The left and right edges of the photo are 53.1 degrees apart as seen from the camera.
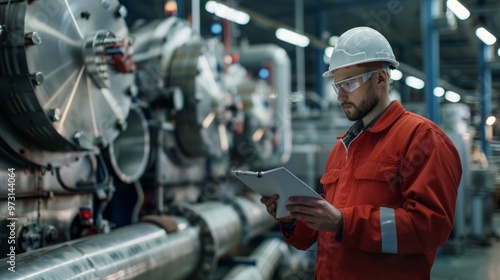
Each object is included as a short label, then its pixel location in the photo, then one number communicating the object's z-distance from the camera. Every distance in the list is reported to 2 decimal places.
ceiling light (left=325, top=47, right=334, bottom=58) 6.40
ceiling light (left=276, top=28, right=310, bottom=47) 5.57
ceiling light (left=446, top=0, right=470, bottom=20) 2.79
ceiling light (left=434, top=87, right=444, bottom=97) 4.11
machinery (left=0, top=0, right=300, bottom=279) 1.63
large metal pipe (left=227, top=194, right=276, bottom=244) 3.37
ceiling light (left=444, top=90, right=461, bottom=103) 7.01
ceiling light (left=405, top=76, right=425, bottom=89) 7.85
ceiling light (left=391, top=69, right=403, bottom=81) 6.28
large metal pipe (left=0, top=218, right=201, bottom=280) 1.46
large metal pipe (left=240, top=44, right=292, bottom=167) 4.80
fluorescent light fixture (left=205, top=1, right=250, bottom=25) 4.07
